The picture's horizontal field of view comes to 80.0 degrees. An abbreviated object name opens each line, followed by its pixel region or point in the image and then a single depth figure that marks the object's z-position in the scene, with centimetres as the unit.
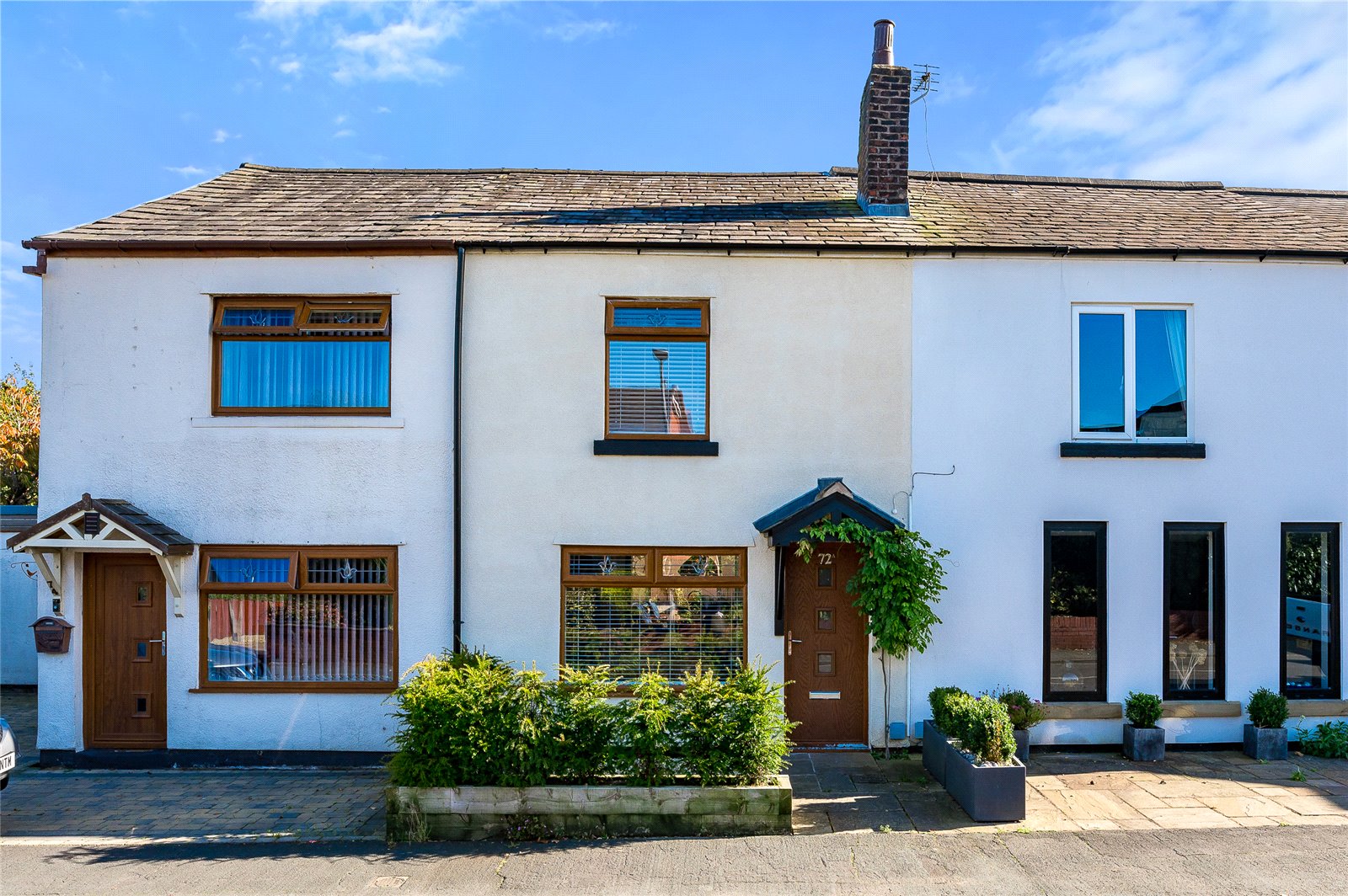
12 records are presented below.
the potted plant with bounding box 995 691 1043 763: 830
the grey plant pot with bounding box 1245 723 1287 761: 853
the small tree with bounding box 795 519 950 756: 828
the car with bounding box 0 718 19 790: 741
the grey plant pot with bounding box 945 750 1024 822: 688
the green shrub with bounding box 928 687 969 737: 759
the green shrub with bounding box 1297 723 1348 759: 870
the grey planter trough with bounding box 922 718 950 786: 768
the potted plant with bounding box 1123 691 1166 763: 852
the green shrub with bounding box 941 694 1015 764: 698
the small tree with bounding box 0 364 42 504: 1598
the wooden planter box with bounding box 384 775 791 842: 662
